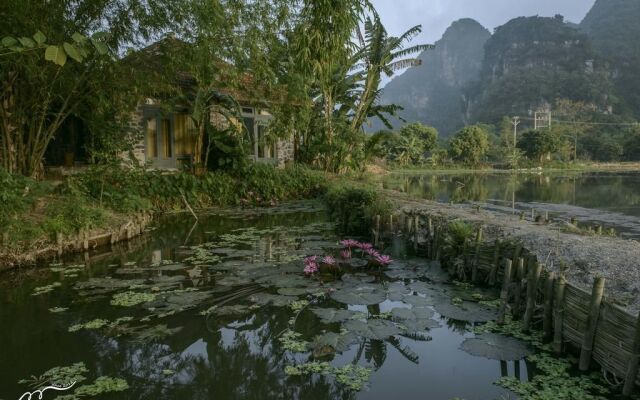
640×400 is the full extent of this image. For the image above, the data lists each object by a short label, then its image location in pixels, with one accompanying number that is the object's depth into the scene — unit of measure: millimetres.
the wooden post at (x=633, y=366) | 3104
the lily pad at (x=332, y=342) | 3986
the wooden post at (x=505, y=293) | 4547
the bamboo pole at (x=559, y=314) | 3930
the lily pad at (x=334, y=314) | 4656
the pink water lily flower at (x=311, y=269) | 6008
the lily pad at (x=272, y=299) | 5148
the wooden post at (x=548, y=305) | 4086
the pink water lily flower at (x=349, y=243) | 6830
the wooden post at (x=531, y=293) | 4316
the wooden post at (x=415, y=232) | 7682
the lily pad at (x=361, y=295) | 5113
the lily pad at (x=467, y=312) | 4711
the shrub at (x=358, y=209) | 8828
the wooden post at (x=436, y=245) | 6934
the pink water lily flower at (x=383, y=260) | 6416
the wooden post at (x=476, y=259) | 5934
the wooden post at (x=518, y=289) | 4746
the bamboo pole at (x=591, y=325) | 3453
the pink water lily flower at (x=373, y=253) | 6546
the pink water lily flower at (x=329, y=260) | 6069
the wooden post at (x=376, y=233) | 8116
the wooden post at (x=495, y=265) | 5605
